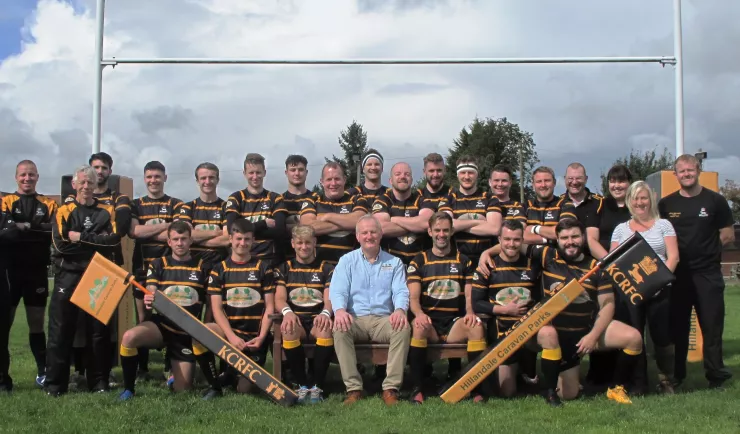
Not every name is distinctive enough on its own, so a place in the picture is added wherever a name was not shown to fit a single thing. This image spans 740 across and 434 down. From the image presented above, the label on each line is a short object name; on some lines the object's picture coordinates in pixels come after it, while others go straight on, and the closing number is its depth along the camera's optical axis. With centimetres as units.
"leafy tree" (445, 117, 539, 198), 4691
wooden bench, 537
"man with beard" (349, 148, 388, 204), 651
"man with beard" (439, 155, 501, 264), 606
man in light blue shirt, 529
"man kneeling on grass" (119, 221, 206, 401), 569
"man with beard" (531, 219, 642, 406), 527
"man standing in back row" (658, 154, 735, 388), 585
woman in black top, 582
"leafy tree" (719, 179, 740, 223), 4372
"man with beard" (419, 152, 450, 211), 630
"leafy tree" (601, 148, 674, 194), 3950
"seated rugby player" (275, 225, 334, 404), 540
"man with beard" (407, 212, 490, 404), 554
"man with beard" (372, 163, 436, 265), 608
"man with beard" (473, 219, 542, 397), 548
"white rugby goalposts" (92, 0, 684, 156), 902
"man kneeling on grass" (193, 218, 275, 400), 563
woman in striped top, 563
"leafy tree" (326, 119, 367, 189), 5931
